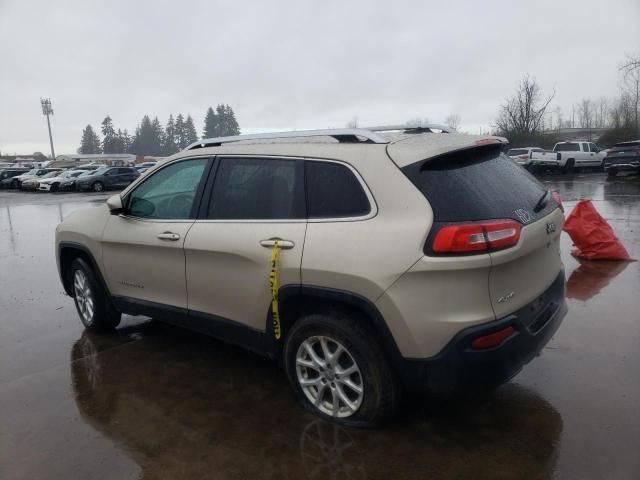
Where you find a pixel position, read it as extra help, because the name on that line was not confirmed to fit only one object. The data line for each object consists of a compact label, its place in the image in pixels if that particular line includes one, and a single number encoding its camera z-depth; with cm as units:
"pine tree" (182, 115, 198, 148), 13412
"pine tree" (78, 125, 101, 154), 13362
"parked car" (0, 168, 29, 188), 3658
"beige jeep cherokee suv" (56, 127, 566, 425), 262
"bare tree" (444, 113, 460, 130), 8420
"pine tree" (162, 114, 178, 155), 13300
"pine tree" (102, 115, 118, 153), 13200
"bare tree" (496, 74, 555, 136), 4700
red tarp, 685
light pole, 8419
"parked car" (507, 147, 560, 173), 2898
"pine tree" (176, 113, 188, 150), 13300
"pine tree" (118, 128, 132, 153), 13200
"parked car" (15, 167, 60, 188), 3544
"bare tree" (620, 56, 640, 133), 4952
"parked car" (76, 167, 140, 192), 3030
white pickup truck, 2947
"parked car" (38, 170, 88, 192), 3084
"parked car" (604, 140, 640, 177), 2312
